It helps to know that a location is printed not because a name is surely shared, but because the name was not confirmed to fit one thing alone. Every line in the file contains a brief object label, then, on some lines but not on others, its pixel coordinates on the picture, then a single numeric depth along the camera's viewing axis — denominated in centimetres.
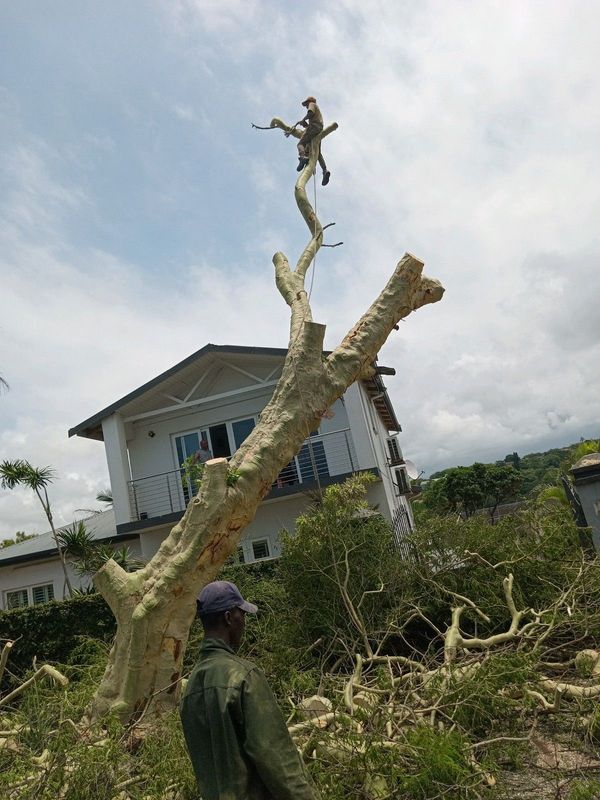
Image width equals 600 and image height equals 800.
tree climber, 948
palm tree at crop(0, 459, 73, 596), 1456
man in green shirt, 237
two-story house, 1438
